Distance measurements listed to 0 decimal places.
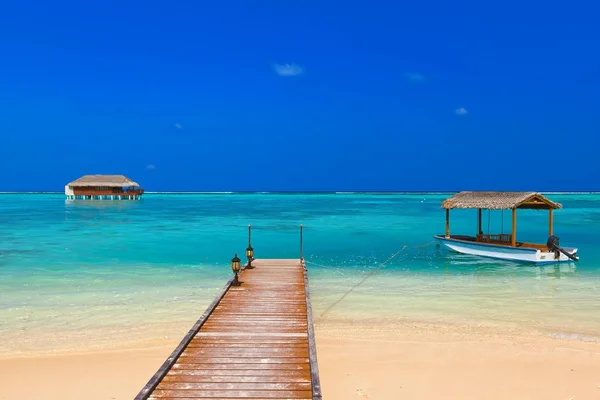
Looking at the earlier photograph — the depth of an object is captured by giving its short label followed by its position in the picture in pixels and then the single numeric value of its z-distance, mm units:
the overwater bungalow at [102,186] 76625
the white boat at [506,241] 18853
